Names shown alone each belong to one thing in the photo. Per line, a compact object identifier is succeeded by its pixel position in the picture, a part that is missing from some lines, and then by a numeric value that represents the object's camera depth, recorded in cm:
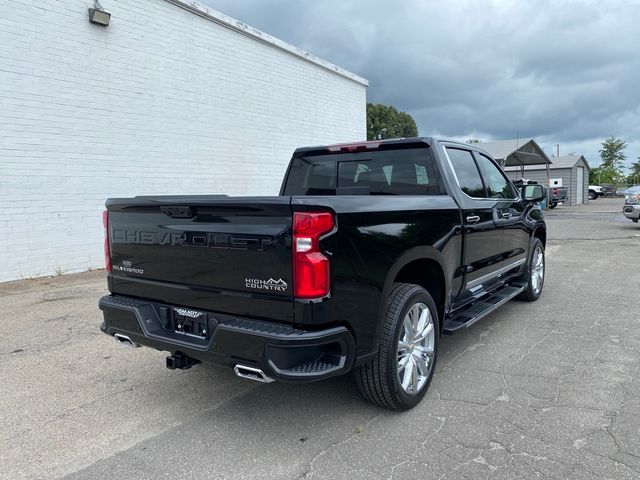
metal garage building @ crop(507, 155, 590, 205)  3544
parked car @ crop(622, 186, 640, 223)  1586
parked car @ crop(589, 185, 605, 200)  4644
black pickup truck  259
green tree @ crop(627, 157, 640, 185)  6412
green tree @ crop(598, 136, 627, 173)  6277
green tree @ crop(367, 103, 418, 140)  5392
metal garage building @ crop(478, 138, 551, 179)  2645
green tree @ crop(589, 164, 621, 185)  6225
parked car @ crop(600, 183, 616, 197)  5017
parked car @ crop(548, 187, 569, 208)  3088
